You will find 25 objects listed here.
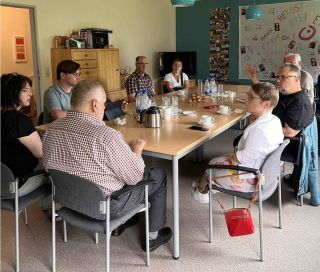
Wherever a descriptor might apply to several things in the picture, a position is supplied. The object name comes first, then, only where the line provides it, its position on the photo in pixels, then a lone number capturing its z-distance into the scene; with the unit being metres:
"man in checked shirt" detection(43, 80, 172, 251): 1.87
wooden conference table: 2.23
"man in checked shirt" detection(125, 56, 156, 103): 5.08
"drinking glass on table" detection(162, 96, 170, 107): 3.60
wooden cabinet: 5.67
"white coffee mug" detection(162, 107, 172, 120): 3.09
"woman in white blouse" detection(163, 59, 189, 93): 5.46
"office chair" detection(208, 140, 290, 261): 2.19
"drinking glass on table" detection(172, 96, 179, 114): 3.34
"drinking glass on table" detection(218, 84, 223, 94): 4.69
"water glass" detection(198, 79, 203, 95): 5.00
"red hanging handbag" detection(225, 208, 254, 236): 2.19
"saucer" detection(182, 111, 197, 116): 3.31
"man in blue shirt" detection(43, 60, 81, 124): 3.21
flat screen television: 8.04
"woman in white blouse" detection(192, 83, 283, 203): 2.29
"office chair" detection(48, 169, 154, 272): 1.83
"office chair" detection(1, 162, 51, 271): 2.07
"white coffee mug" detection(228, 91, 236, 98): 4.32
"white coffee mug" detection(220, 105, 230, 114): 3.26
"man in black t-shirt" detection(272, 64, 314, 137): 2.88
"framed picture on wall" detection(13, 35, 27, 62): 7.22
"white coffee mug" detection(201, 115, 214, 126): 2.77
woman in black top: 2.17
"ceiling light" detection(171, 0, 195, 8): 3.53
